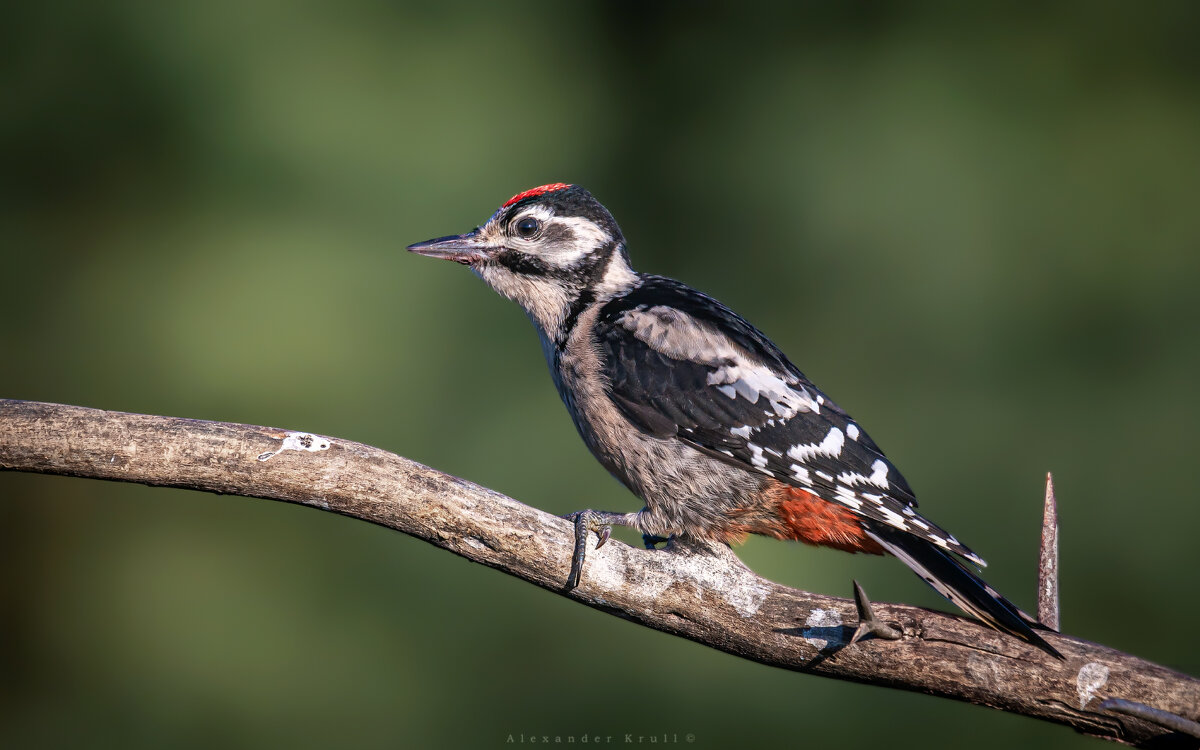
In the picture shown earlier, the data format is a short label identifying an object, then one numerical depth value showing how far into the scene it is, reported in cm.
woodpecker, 562
